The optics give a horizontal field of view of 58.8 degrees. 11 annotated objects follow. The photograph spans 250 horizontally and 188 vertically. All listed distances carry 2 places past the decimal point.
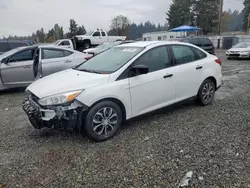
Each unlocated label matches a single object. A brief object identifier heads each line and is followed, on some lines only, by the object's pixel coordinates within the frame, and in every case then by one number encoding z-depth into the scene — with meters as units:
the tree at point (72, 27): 60.35
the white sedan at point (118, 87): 3.18
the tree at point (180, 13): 52.62
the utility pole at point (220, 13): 24.67
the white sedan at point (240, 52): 14.07
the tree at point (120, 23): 63.97
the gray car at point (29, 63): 6.41
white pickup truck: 21.58
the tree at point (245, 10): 56.53
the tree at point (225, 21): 74.44
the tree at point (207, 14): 49.44
